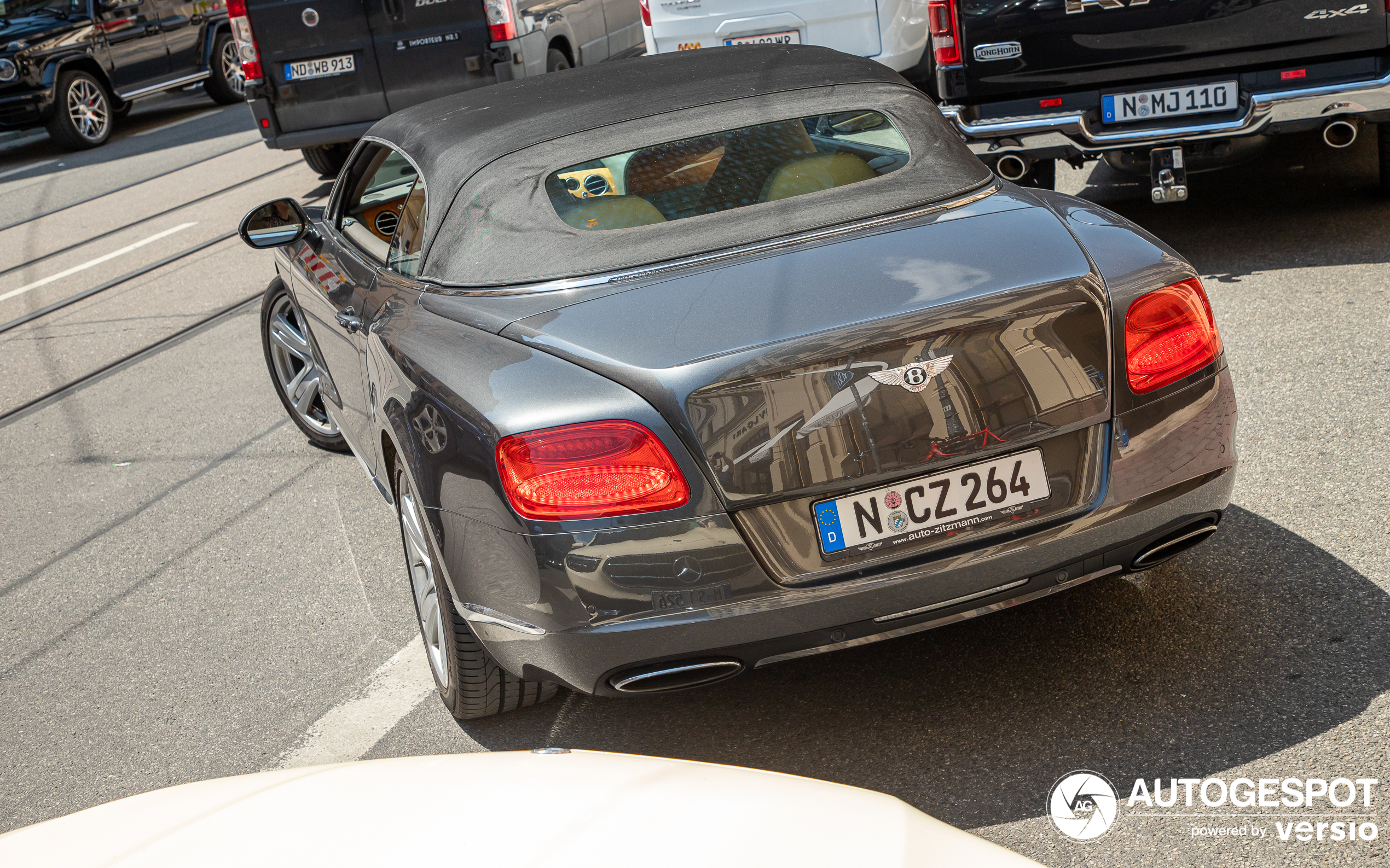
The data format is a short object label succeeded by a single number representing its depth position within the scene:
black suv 14.55
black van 9.49
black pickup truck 5.45
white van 8.09
